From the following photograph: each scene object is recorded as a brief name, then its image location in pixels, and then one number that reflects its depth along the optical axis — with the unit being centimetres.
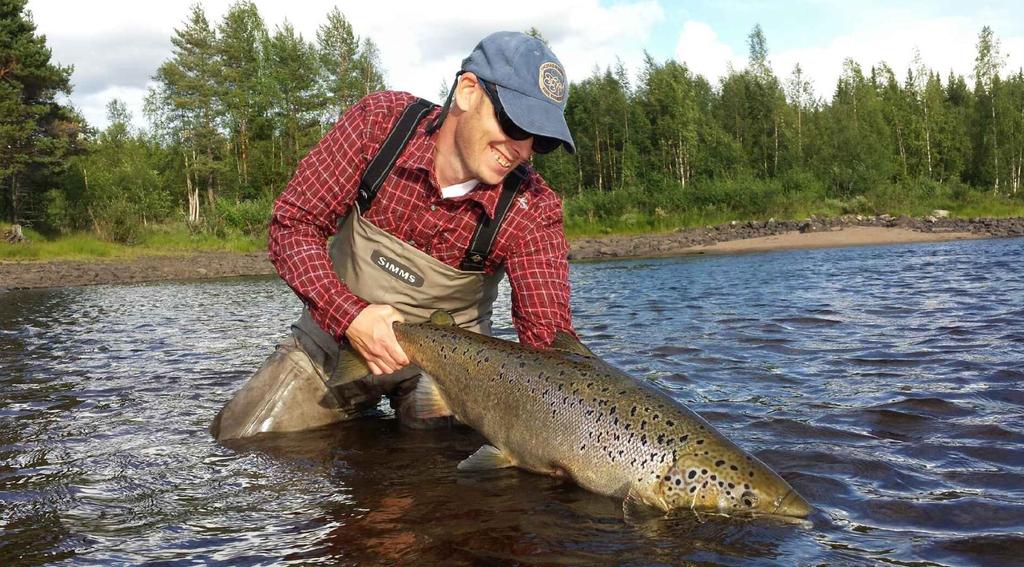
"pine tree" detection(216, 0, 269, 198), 4759
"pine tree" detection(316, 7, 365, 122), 5094
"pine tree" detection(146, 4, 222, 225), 4625
